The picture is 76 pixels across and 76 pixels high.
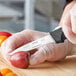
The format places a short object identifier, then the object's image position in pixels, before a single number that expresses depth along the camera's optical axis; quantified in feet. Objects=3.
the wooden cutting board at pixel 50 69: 1.78
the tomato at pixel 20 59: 1.82
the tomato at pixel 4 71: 1.71
